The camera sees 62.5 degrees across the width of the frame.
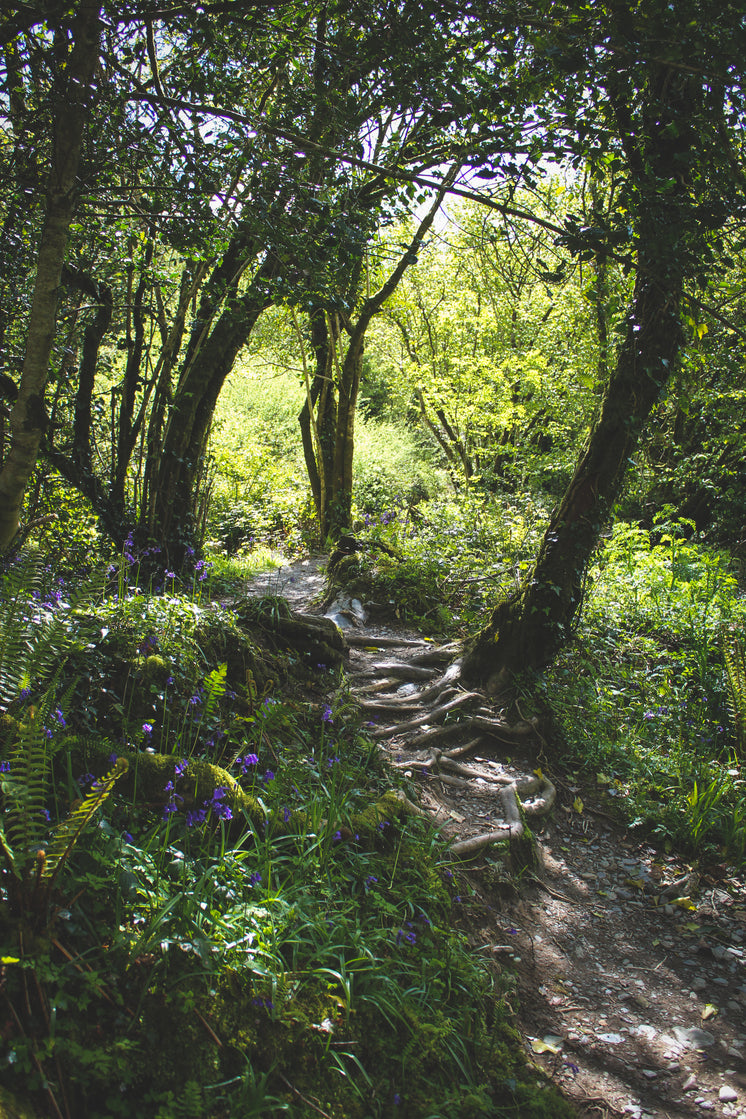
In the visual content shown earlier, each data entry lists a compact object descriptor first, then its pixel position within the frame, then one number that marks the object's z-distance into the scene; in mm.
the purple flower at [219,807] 2209
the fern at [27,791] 1584
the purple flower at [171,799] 2088
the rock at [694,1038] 2751
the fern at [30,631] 2211
